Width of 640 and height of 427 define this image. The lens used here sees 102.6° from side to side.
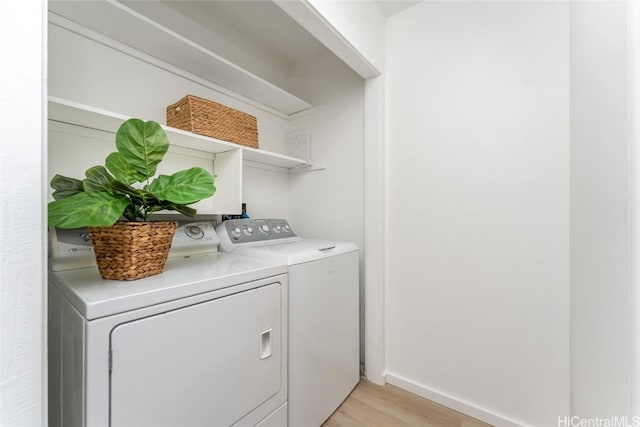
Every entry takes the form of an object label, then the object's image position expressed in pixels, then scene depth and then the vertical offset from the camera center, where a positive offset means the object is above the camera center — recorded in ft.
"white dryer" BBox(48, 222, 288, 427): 2.16 -1.33
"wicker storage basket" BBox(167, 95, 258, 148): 4.43 +1.72
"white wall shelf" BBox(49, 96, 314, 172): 3.29 +1.33
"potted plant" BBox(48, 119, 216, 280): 2.67 +0.24
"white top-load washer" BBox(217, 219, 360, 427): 3.93 -1.70
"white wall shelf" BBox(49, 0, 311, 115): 3.62 +2.87
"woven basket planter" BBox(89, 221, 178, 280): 2.68 -0.38
